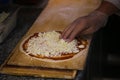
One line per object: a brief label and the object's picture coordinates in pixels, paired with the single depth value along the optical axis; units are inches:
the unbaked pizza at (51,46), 39.5
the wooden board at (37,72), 35.3
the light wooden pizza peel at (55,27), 37.1
